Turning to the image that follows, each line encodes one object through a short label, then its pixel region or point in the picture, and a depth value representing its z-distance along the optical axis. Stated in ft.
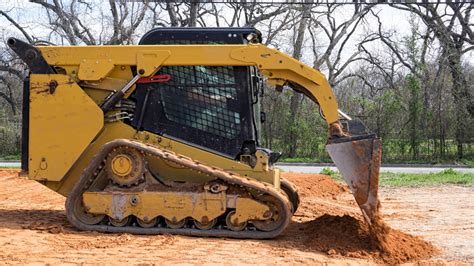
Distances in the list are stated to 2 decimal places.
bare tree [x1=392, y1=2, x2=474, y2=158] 92.25
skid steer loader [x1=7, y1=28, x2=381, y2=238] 25.96
